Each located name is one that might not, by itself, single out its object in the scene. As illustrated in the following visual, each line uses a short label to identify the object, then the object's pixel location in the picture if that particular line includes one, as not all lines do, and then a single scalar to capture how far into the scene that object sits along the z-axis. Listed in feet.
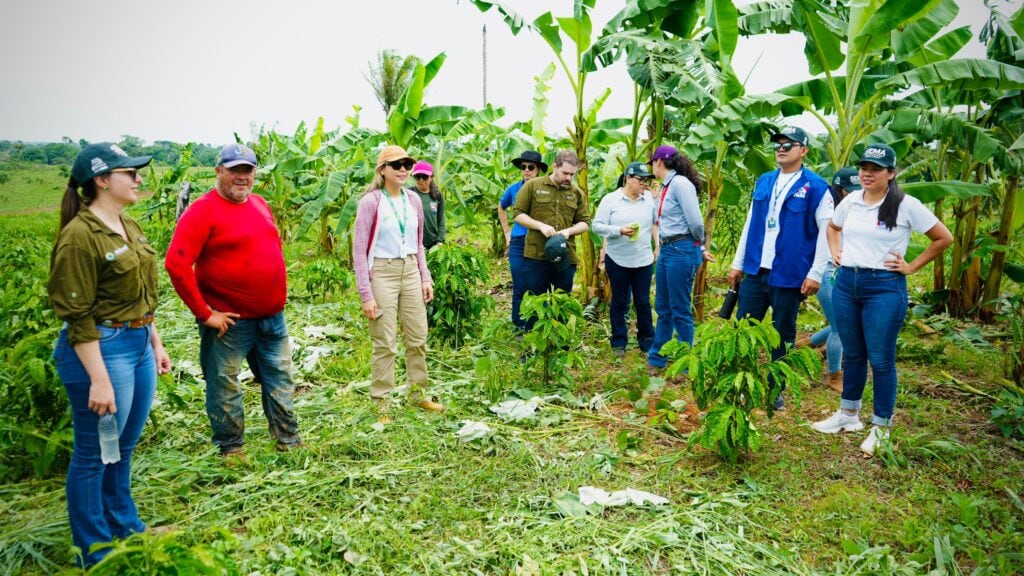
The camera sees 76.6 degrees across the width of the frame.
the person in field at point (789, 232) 14.92
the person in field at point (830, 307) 16.79
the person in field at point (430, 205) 20.51
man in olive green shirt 19.36
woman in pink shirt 14.98
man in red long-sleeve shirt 11.44
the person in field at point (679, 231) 17.88
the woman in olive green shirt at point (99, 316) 8.60
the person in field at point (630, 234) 19.21
